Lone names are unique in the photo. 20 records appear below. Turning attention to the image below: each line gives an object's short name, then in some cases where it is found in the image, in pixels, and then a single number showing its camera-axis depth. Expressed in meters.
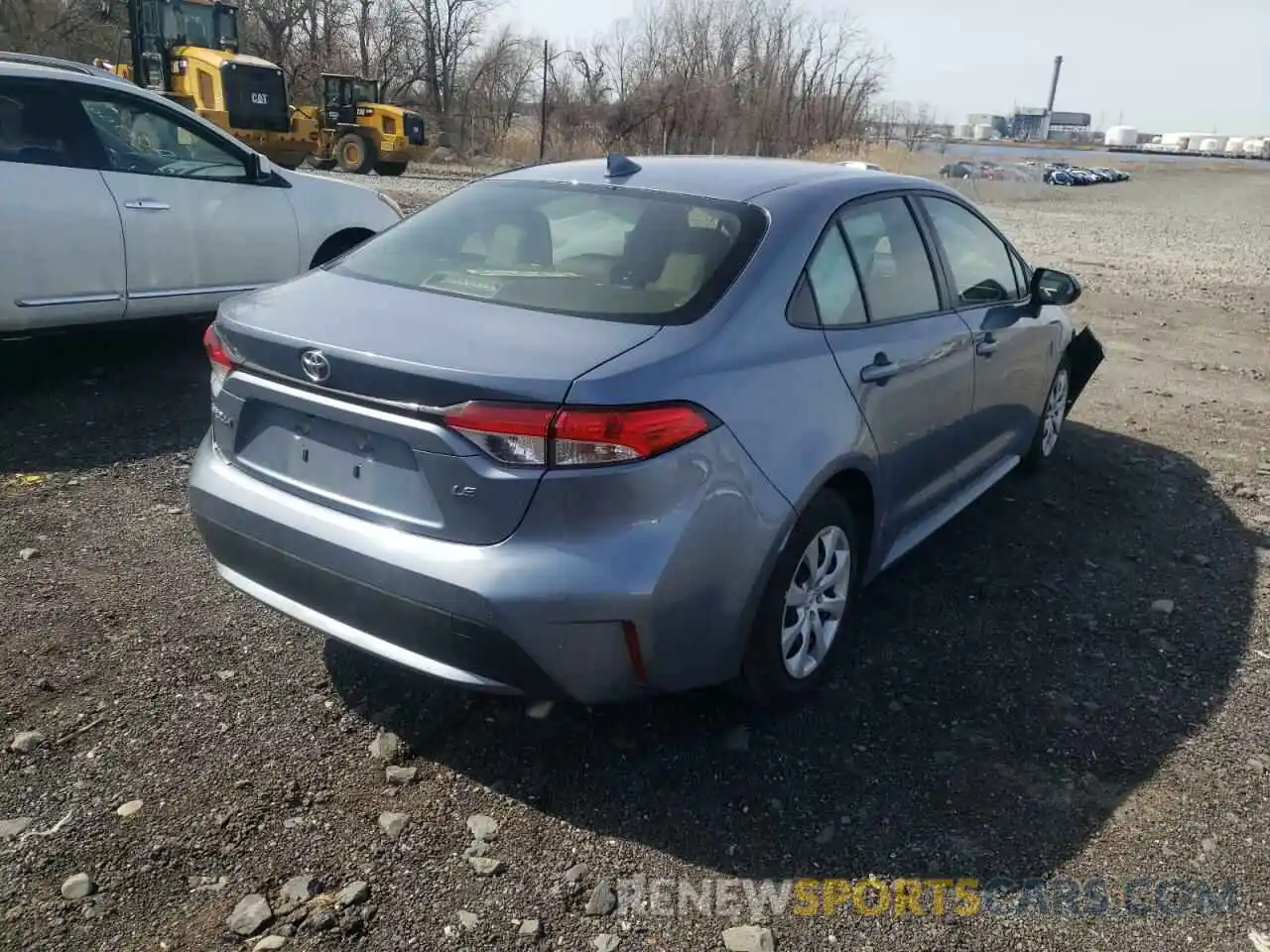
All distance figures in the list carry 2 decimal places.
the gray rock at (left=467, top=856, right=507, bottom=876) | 2.58
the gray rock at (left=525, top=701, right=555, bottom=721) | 3.20
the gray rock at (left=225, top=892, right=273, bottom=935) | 2.37
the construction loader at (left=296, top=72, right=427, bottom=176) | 25.53
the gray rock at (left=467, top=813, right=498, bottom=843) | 2.70
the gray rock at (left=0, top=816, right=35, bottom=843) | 2.60
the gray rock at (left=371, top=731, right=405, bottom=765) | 2.99
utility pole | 38.12
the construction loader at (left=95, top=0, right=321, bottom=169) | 20.41
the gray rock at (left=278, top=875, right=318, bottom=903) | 2.46
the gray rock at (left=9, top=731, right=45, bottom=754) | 2.93
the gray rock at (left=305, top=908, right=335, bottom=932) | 2.38
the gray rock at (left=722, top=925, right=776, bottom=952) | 2.39
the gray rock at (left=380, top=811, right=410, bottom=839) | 2.70
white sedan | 5.47
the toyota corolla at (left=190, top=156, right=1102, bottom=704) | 2.49
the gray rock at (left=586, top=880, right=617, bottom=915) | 2.47
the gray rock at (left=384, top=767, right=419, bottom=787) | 2.90
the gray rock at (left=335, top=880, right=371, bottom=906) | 2.46
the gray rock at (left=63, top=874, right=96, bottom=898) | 2.43
